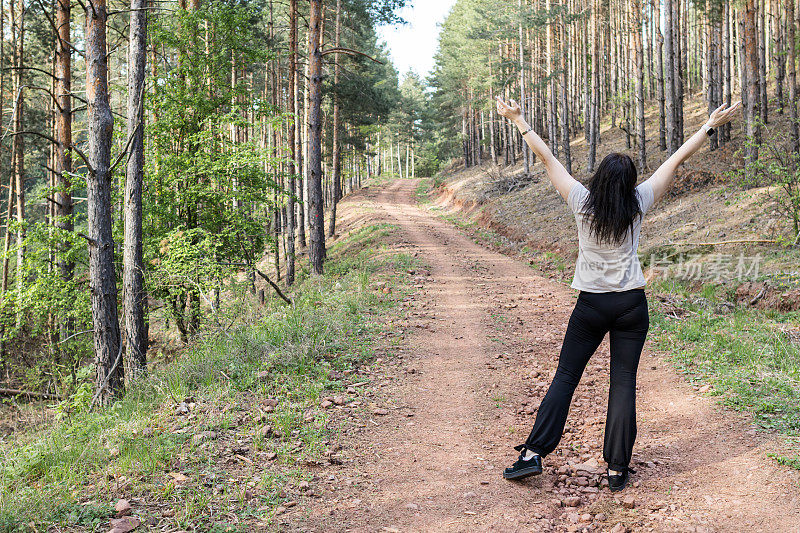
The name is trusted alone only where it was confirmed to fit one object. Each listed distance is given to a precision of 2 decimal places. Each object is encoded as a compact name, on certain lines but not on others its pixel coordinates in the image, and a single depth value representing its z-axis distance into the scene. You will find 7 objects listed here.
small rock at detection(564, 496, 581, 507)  3.64
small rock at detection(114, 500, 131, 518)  3.39
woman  3.63
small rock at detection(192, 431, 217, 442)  4.48
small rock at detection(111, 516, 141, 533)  3.17
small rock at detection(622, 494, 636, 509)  3.55
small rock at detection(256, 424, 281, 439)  4.64
